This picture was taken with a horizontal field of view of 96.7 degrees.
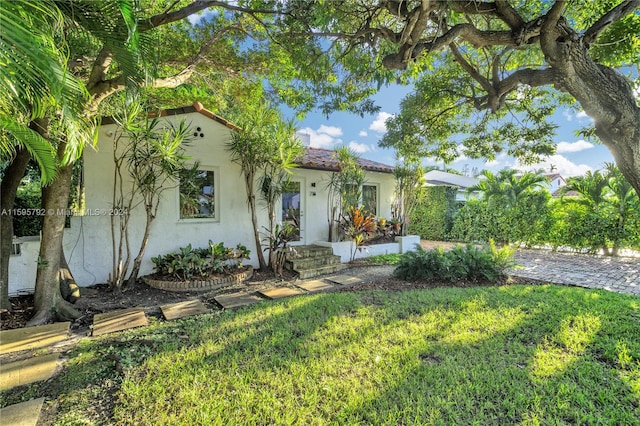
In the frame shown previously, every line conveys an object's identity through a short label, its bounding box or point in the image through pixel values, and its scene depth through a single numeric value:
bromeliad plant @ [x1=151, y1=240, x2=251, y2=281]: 7.27
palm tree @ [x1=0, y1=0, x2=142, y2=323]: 2.01
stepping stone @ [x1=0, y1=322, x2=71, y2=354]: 4.21
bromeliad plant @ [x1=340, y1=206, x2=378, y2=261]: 10.66
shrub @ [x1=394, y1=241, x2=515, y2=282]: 7.80
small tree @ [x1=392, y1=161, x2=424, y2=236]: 12.55
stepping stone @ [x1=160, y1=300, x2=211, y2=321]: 5.43
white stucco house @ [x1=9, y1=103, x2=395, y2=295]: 6.82
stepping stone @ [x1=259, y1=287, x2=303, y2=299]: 6.66
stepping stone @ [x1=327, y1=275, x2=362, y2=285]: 7.91
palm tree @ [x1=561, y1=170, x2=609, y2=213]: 11.30
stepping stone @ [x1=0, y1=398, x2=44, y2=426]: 2.65
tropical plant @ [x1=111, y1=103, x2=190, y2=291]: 6.27
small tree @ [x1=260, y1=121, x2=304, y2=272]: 7.97
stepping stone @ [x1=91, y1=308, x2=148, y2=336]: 4.79
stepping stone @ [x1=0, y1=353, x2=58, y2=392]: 3.35
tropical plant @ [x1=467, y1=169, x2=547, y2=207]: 12.88
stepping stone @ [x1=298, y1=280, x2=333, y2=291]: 7.38
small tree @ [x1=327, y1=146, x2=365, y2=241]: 10.65
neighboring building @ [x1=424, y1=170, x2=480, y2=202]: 20.80
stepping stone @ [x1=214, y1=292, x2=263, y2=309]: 6.05
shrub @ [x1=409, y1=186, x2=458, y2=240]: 16.50
